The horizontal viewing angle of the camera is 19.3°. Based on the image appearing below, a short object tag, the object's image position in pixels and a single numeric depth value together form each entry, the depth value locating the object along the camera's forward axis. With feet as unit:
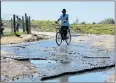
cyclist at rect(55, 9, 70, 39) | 64.39
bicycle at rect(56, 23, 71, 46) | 67.77
